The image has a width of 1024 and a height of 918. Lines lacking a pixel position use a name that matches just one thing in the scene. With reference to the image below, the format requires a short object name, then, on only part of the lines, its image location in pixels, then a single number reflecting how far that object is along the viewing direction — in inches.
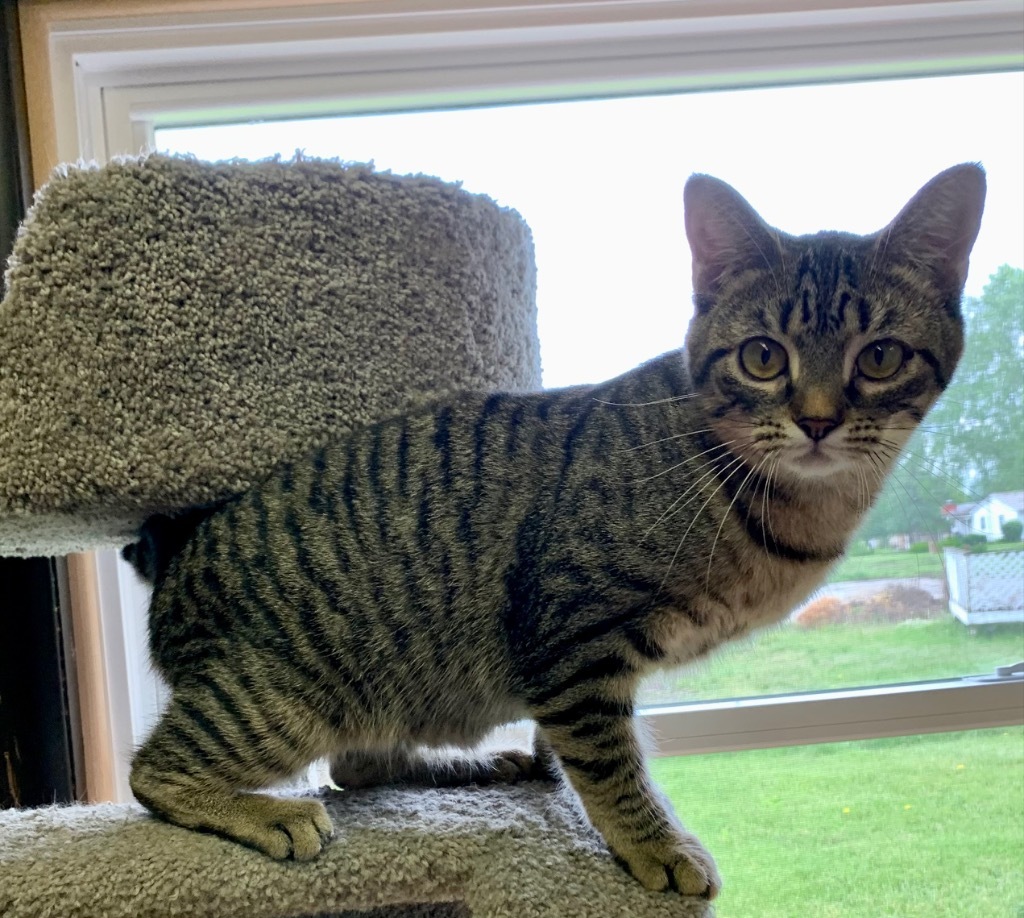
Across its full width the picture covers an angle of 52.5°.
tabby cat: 14.7
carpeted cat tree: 14.2
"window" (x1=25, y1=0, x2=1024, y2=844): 22.4
